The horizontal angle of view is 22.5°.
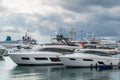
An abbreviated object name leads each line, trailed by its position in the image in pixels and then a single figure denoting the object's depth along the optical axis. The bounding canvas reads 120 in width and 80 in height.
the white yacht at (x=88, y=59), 49.57
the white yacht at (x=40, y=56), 54.41
